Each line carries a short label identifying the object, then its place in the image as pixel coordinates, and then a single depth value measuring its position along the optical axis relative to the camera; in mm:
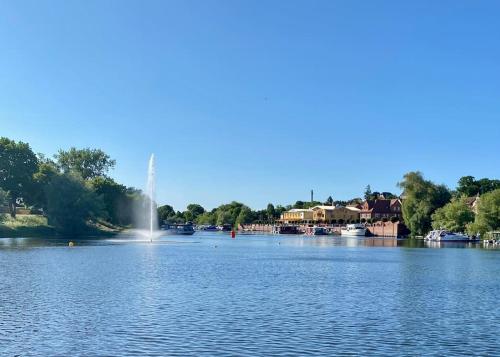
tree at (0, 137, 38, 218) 149500
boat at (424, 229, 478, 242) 150000
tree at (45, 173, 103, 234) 142250
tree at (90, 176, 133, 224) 184625
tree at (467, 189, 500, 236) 138250
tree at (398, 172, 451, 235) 173500
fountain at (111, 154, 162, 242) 133375
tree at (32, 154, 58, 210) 153875
